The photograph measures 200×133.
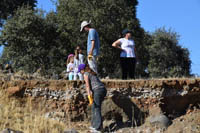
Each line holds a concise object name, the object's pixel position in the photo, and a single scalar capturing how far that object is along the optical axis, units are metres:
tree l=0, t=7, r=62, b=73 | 23.39
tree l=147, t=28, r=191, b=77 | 26.16
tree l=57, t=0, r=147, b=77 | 22.14
